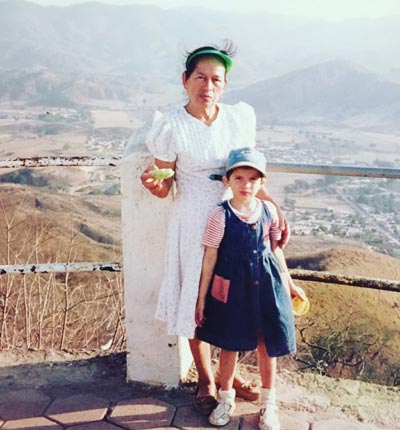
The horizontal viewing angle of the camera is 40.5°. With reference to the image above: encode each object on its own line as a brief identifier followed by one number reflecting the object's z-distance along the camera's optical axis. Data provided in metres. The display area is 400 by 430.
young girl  2.23
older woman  2.28
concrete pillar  2.52
